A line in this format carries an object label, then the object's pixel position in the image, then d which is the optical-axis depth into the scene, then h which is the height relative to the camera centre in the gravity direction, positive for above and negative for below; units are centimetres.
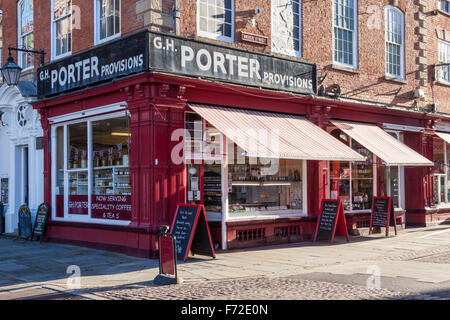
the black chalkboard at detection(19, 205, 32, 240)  1505 -119
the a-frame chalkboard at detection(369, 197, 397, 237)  1512 -104
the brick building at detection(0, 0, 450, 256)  1189 +185
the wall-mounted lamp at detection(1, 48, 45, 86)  1414 +277
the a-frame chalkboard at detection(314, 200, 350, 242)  1377 -113
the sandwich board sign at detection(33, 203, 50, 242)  1448 -112
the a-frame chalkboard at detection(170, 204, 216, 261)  1107 -109
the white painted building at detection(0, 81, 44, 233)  1534 +75
